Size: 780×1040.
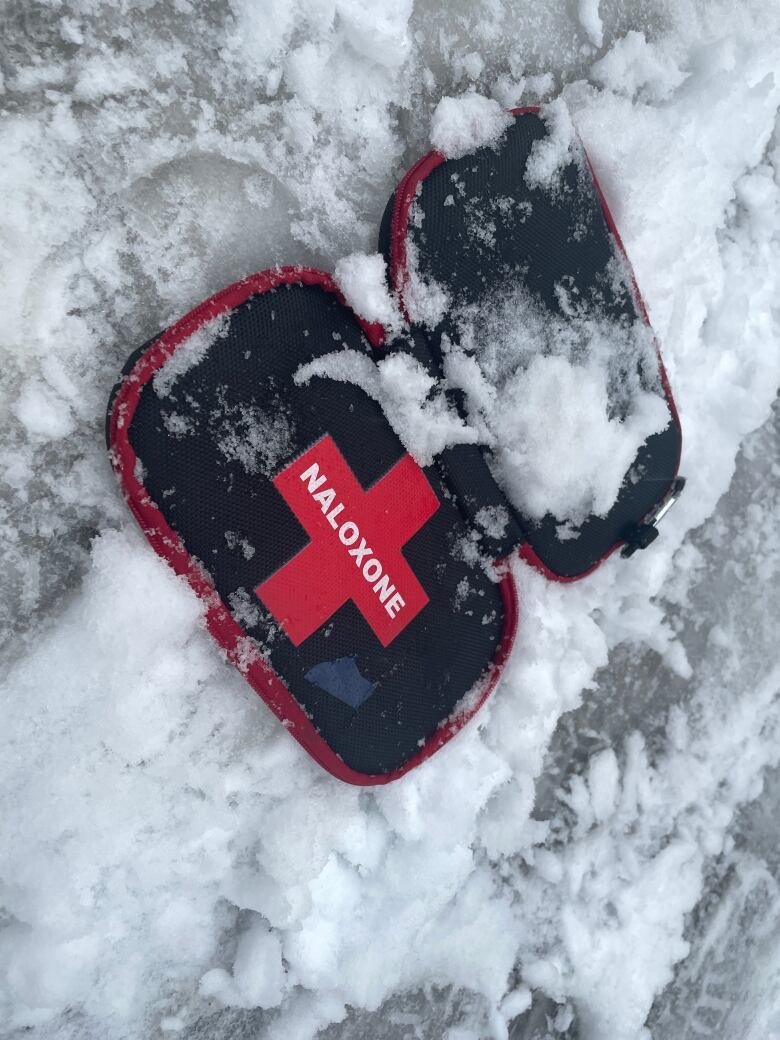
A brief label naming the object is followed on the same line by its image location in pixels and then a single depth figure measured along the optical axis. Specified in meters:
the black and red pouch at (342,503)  0.24
